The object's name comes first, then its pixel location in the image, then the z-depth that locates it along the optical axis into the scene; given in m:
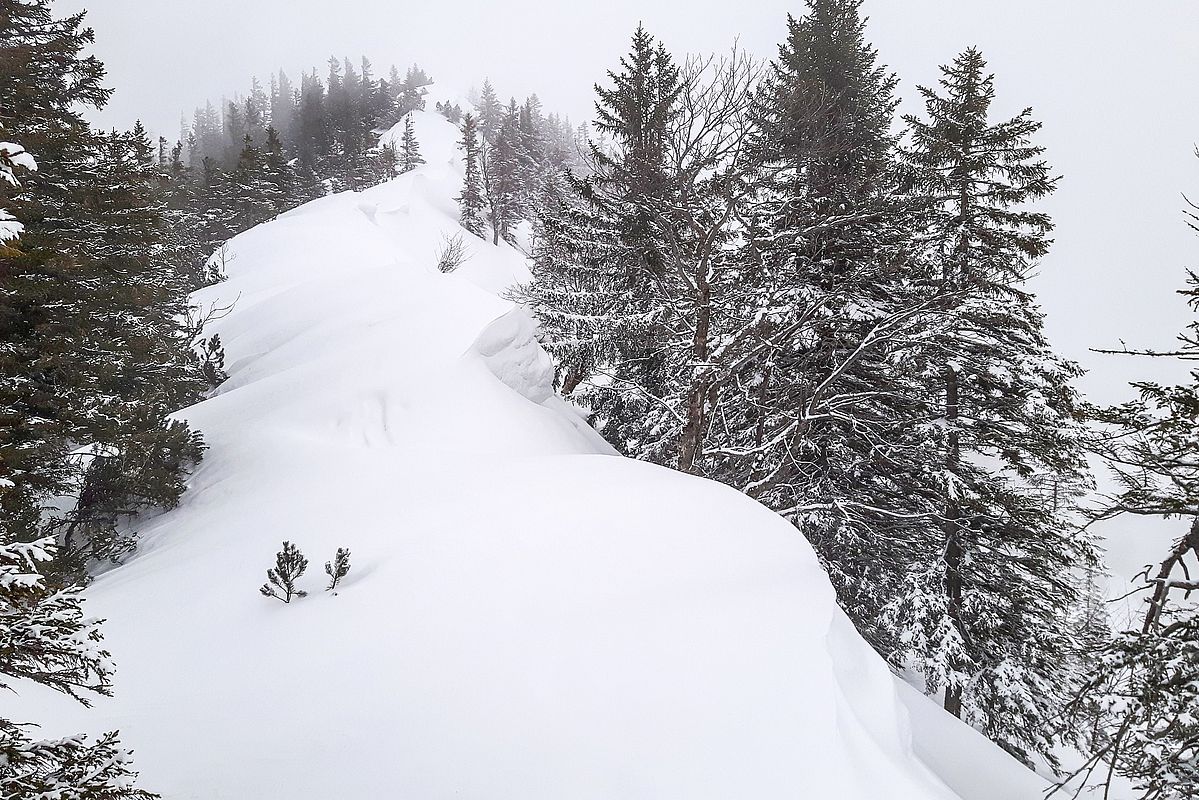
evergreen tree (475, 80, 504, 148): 90.38
